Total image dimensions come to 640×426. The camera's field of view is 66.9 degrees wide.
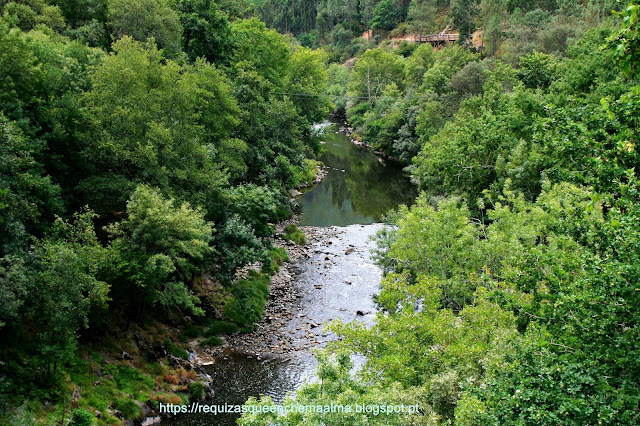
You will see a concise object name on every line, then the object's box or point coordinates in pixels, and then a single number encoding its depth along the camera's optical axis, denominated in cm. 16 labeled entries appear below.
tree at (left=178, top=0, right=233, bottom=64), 4725
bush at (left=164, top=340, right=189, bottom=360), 2588
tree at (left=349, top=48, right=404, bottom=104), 8662
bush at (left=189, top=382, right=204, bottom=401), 2348
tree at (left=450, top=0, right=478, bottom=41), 9225
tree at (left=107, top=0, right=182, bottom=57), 3900
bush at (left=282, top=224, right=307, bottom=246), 4247
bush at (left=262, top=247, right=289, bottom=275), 3628
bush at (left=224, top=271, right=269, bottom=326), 3016
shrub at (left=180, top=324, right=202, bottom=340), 2799
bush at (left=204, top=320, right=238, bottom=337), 2888
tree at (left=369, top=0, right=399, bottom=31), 13162
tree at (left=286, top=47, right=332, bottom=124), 5681
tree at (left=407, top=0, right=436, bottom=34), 11262
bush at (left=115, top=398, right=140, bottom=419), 2092
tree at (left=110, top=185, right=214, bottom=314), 2302
